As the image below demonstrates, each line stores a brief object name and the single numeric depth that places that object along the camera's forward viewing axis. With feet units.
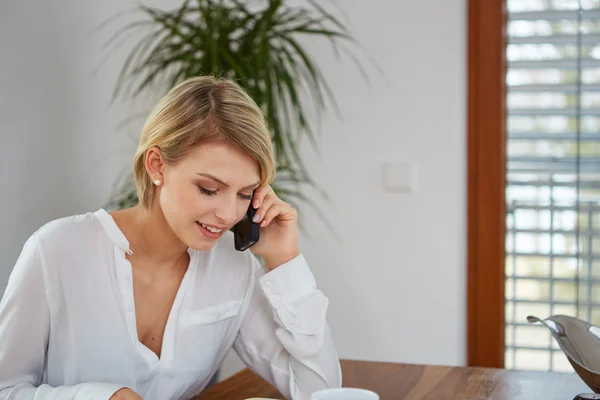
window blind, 9.17
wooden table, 4.83
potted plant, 8.45
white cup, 3.65
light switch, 9.59
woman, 4.83
